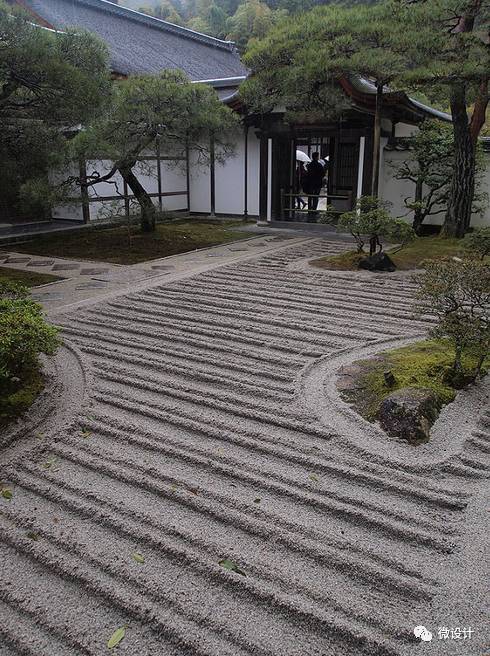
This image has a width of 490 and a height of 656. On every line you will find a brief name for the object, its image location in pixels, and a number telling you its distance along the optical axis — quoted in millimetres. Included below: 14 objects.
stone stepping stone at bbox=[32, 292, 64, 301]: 7492
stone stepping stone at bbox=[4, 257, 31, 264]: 10000
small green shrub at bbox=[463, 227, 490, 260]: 8727
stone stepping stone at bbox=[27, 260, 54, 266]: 9820
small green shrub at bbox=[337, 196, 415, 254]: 8523
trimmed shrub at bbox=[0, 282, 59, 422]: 4152
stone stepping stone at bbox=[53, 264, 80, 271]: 9398
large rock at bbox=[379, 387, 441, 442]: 3875
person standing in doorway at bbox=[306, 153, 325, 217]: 14641
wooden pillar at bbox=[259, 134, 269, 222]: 13531
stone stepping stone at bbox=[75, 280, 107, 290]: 8094
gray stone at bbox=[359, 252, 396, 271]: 9039
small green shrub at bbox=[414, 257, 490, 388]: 4418
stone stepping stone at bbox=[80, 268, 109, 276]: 8969
